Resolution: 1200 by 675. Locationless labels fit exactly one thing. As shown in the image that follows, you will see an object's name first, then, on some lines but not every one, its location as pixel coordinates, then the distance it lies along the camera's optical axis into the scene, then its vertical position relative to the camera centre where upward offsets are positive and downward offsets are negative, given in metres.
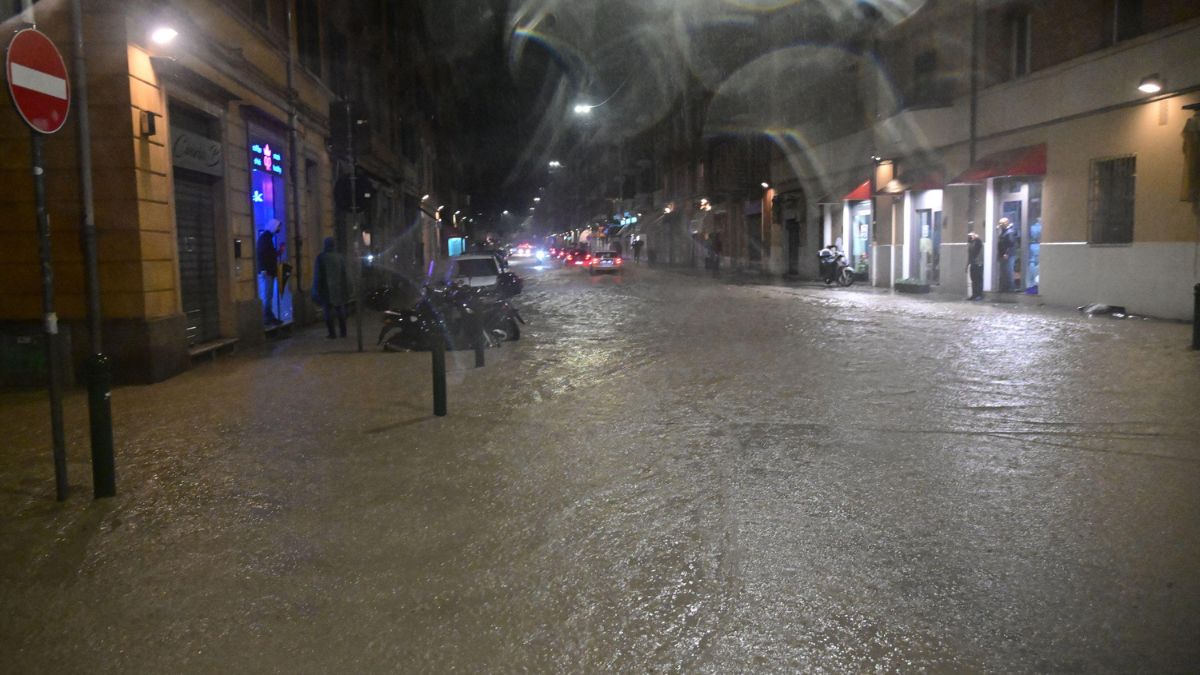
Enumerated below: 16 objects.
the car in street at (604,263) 46.38 -0.49
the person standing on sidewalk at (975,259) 22.97 -0.28
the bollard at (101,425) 6.07 -1.07
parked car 22.30 -0.35
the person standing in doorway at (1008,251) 22.98 -0.08
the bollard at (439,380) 8.98 -1.19
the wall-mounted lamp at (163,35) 11.37 +2.72
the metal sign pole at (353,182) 14.68 +1.16
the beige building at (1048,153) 17.31 +2.17
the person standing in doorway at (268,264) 16.83 -0.12
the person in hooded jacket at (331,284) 15.88 -0.48
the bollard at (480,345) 12.46 -1.20
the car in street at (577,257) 62.38 -0.26
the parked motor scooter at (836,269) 31.73 -0.65
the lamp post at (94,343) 6.08 -0.64
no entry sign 5.53 +1.10
